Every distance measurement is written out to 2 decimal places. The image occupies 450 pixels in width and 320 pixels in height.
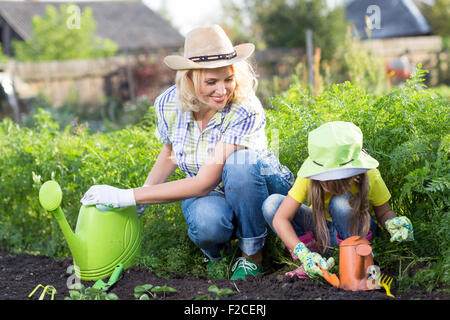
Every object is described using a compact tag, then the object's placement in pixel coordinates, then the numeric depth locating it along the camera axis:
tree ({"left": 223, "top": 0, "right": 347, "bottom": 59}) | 12.21
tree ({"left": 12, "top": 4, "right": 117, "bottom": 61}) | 15.69
